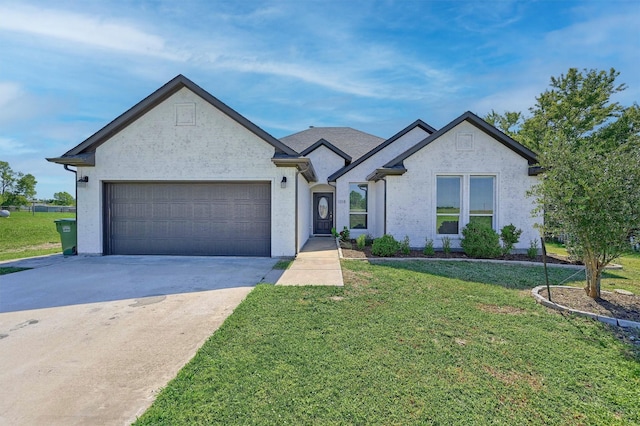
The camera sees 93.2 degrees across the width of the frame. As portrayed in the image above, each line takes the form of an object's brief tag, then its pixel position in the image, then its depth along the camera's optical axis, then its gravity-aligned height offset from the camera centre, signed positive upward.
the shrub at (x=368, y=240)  13.25 -1.47
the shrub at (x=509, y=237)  10.43 -1.03
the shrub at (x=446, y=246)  10.82 -1.40
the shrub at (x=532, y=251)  10.24 -1.48
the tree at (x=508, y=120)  25.64 +7.62
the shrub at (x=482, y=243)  9.95 -1.18
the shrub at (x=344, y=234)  13.91 -1.25
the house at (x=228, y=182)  9.91 +0.87
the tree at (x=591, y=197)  5.22 +0.18
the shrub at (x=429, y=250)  10.48 -1.49
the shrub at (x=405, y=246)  10.72 -1.39
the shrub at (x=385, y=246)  10.20 -1.33
